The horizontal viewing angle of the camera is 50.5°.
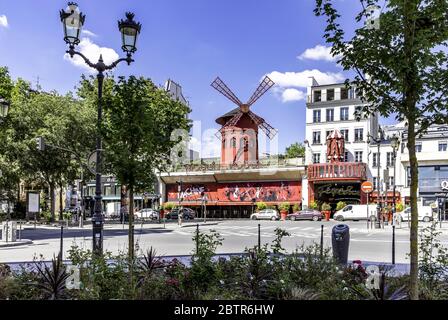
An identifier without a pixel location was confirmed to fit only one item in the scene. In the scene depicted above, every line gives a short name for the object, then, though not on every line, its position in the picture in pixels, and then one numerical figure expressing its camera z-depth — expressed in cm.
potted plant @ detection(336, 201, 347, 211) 5103
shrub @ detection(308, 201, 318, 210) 5212
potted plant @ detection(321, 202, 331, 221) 4963
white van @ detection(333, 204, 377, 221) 4659
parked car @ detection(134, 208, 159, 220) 5242
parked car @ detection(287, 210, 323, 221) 4778
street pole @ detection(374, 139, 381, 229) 3253
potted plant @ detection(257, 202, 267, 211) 5678
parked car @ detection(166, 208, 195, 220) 5422
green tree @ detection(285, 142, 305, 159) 7438
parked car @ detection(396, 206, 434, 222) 4341
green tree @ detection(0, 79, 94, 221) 3428
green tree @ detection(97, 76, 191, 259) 863
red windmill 6178
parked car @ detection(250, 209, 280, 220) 5191
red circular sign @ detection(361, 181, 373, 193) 3171
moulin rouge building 5125
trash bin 1093
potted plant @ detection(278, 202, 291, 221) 5247
